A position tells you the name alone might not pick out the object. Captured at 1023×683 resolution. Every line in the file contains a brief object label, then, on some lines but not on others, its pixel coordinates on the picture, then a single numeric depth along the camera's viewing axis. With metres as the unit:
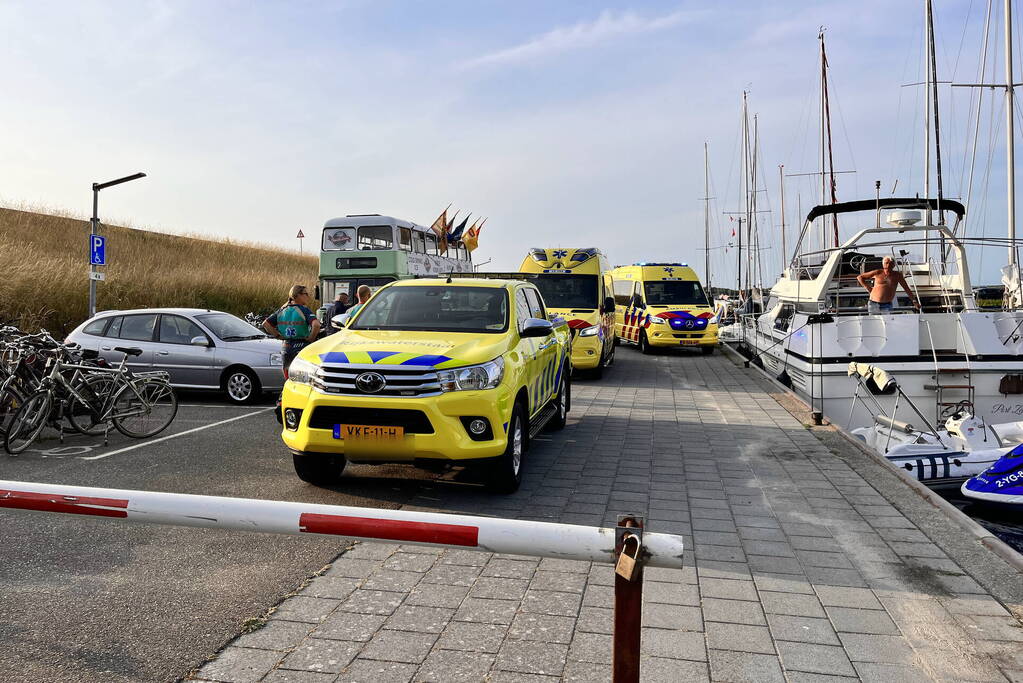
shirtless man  12.85
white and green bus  21.14
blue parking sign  15.60
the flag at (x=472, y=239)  29.44
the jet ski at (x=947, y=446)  9.03
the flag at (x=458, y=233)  28.12
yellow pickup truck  5.96
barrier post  2.08
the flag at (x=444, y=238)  26.27
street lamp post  16.23
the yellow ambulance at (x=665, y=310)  21.80
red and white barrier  2.19
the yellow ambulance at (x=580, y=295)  15.62
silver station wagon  11.96
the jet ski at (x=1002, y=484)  7.87
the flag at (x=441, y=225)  26.48
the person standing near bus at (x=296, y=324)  9.72
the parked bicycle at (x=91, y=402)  8.16
